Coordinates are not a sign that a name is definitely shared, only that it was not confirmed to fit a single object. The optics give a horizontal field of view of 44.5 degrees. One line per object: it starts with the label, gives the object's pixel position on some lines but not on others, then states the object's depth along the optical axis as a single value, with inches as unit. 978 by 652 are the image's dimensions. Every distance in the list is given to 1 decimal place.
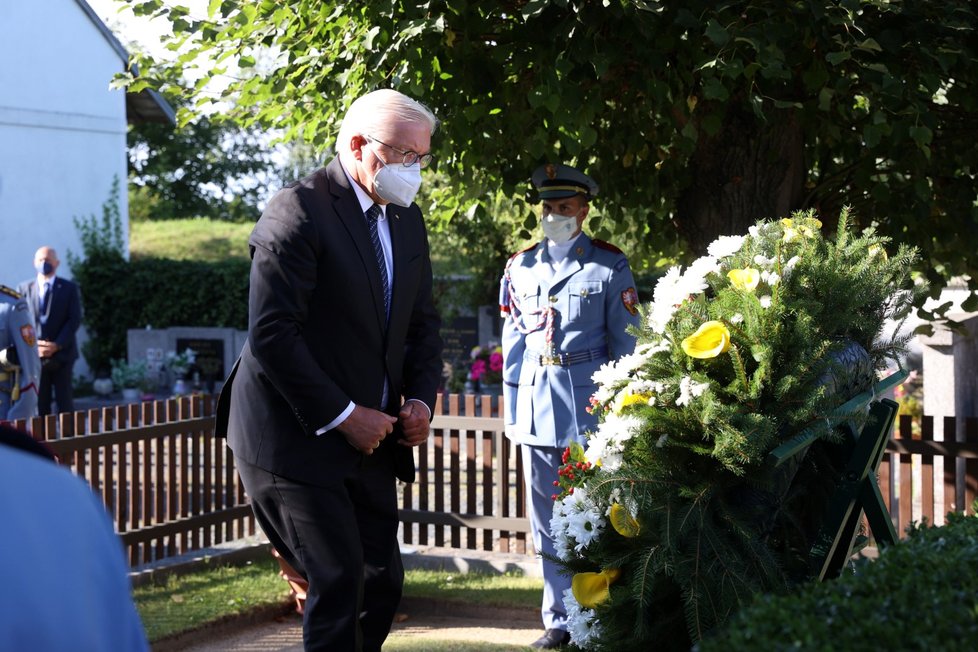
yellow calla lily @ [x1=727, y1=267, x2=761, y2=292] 145.1
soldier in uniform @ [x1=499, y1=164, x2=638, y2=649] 225.8
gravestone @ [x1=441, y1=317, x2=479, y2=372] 843.4
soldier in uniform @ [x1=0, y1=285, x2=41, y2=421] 312.5
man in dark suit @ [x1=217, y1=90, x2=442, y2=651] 149.6
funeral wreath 134.3
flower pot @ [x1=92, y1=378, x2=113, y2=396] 870.4
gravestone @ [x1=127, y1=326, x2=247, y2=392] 832.3
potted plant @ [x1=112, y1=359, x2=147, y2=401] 839.7
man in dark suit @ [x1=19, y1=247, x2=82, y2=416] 538.0
